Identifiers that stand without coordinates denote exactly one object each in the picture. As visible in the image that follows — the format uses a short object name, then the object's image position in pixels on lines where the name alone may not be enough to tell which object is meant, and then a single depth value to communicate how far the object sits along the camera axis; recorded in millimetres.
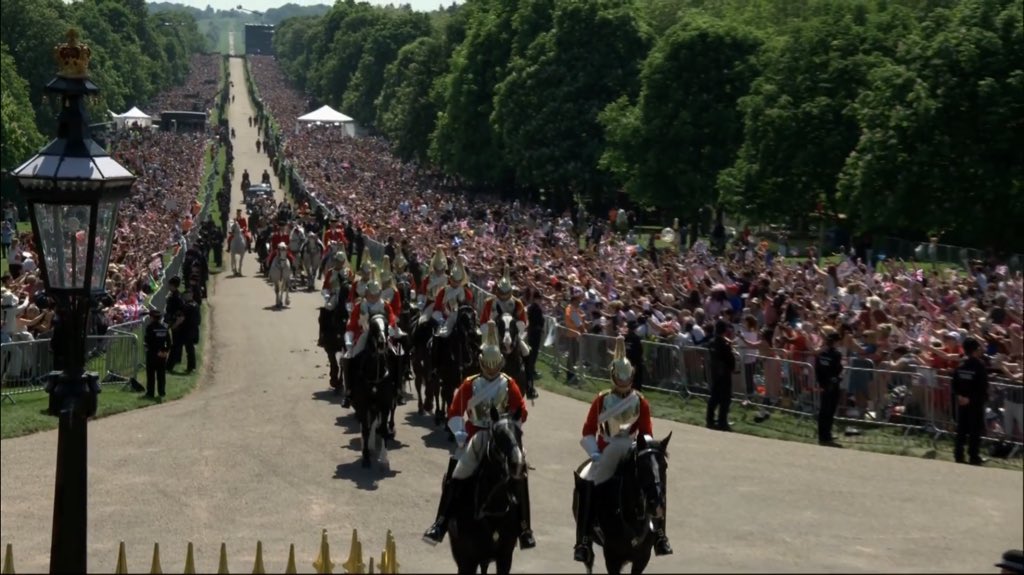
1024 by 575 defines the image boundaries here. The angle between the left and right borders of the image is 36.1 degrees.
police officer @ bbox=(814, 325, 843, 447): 20453
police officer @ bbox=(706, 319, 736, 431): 21766
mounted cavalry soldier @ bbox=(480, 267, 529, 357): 21906
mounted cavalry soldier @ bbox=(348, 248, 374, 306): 22641
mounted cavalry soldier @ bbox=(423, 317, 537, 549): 13023
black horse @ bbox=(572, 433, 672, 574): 12672
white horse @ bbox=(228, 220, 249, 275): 48594
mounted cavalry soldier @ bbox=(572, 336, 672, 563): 12969
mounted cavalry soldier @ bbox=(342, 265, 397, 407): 20094
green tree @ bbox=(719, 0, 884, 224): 44531
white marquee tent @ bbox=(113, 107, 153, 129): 87469
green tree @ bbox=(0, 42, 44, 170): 60062
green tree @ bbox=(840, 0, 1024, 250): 35188
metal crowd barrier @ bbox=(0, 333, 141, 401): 24141
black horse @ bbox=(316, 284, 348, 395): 25844
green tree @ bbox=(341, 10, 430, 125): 127688
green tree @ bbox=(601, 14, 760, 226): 52000
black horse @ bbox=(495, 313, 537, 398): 21172
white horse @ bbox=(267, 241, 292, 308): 39719
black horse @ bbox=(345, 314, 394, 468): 19672
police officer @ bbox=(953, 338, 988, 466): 18344
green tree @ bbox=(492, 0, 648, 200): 61125
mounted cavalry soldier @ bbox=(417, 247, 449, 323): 23312
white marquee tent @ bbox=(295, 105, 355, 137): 108125
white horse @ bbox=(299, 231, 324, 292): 44719
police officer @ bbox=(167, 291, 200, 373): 28156
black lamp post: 8844
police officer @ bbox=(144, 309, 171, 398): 24812
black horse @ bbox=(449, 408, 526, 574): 12727
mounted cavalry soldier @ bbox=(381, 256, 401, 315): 22688
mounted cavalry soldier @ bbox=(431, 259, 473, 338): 22438
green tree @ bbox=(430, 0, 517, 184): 70500
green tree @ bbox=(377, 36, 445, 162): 87188
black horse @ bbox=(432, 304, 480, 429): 21766
